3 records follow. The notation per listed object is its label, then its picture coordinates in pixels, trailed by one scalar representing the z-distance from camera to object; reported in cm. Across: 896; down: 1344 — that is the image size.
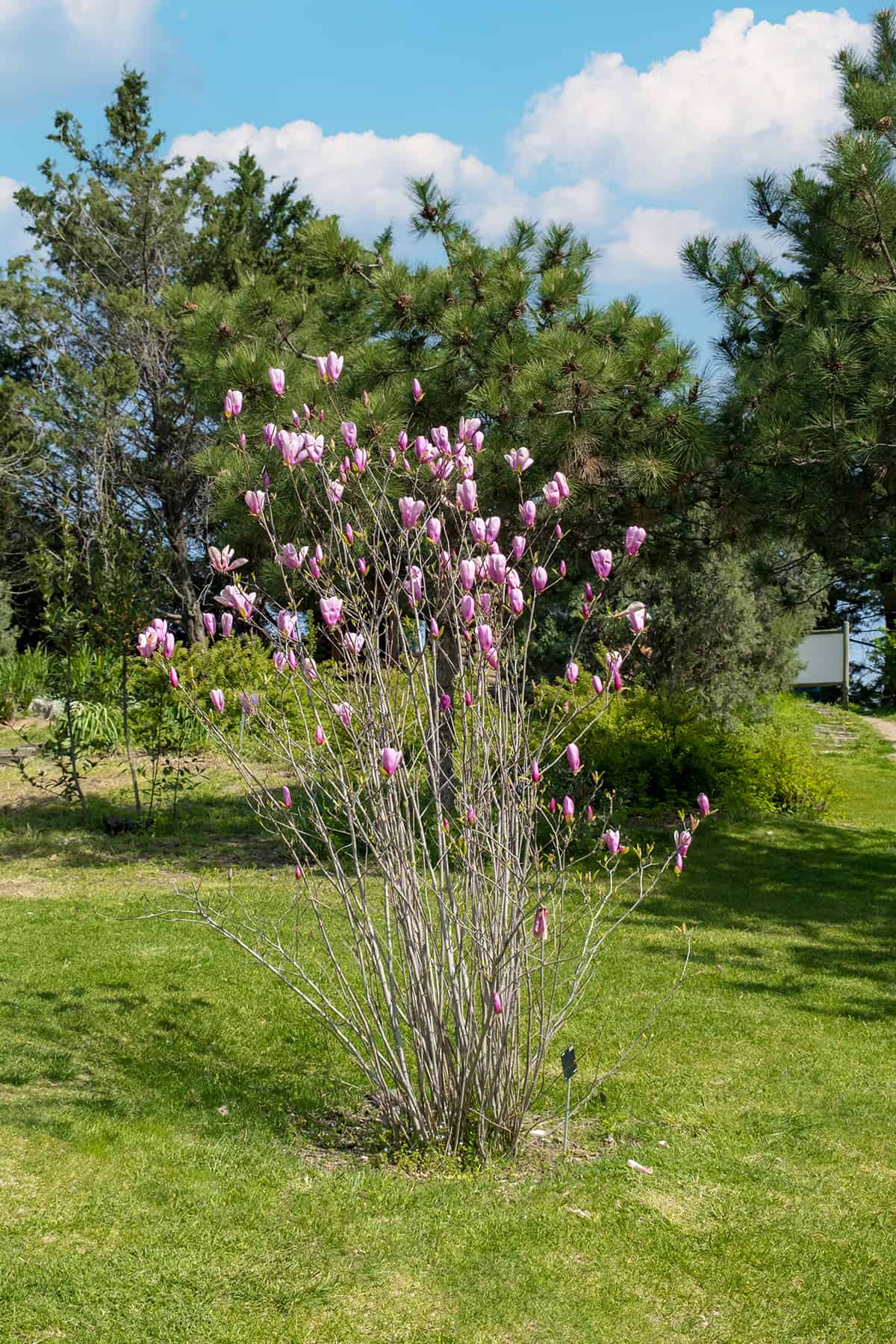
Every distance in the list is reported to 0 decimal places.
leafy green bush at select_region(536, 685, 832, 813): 995
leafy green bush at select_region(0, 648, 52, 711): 1520
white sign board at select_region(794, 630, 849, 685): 2034
